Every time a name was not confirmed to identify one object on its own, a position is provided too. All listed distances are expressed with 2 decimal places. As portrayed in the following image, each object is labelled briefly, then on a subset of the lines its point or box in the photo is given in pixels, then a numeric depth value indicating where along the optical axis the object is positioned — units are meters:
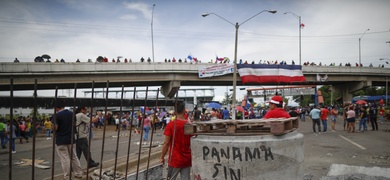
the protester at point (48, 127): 19.03
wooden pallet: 3.29
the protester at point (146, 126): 13.60
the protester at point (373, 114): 15.91
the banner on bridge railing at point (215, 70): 32.72
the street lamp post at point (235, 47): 21.87
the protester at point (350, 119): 14.45
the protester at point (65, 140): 5.62
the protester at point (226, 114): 22.62
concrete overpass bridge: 25.97
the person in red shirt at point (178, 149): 4.17
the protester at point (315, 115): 14.22
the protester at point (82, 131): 6.20
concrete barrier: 3.24
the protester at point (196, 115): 20.00
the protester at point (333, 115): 16.09
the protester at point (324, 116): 14.90
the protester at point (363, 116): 15.00
